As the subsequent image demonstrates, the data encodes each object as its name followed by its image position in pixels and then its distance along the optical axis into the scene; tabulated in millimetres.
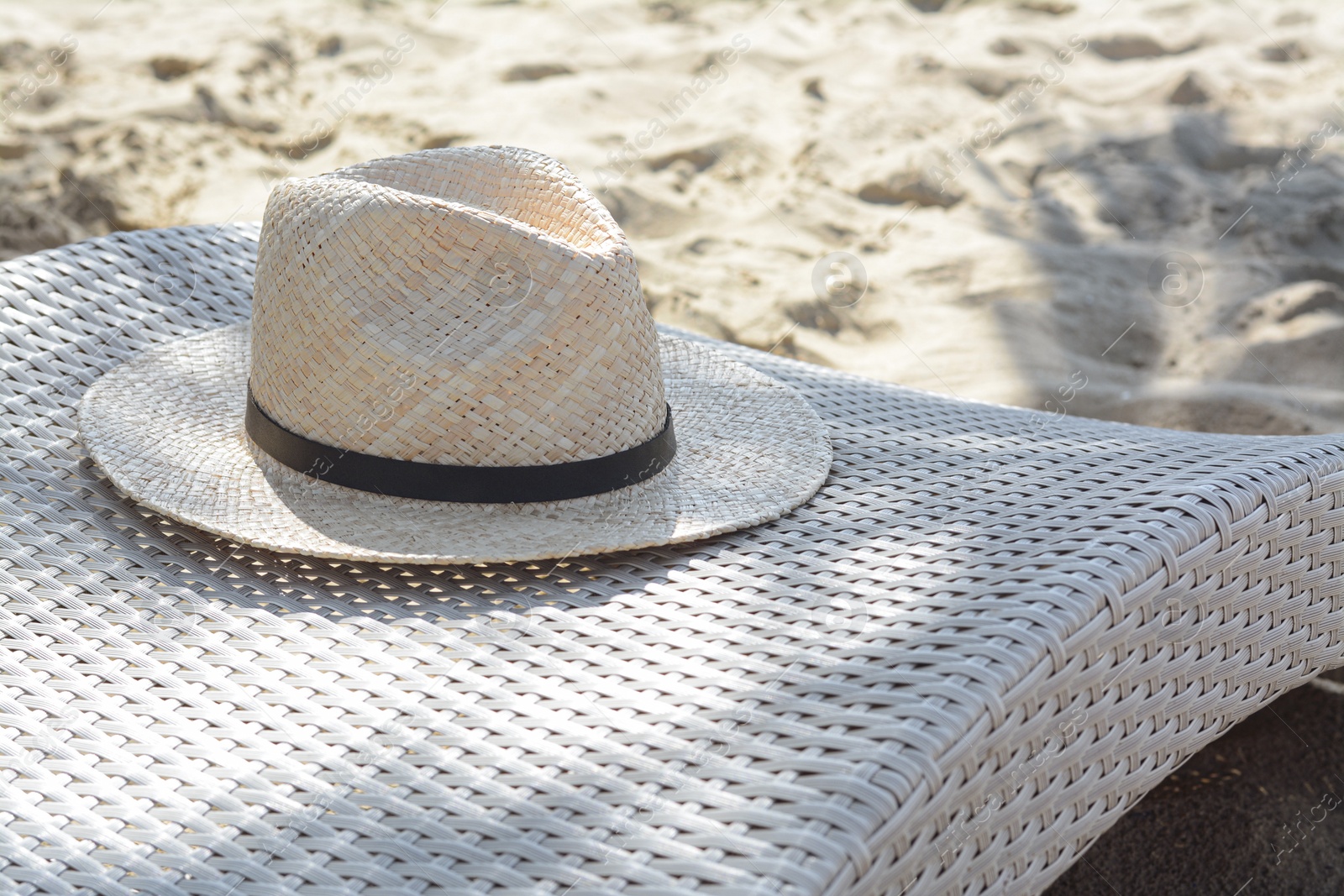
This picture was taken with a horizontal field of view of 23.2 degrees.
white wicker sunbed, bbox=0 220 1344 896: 1258
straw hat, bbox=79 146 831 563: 1382
